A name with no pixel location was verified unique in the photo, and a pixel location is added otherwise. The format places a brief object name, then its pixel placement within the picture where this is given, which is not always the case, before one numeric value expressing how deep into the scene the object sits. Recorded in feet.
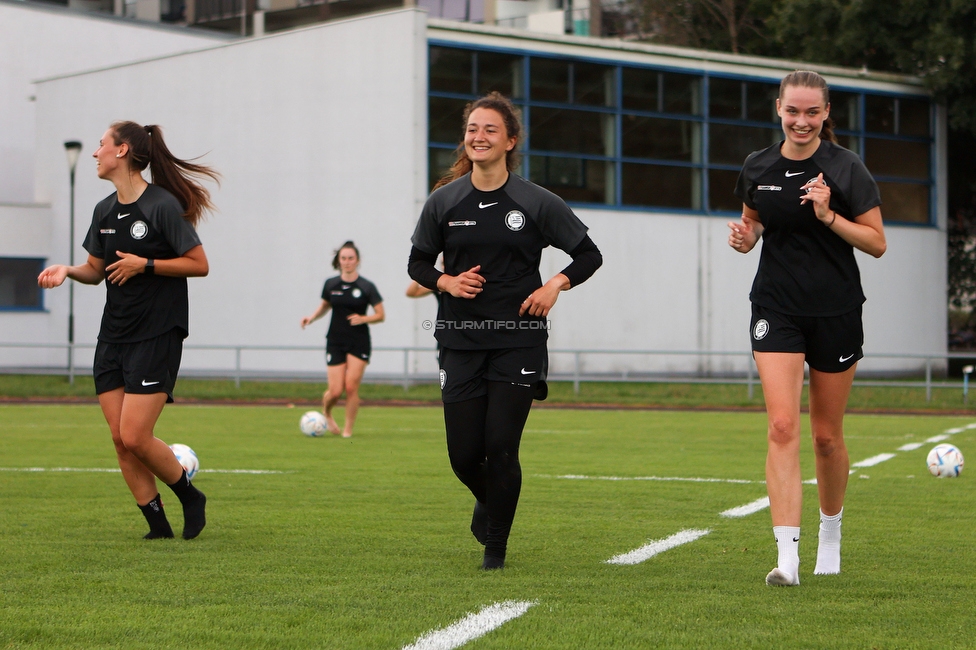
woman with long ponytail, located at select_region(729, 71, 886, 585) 18.78
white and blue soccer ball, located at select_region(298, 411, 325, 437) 49.75
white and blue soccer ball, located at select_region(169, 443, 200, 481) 31.76
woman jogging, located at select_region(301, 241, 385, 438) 49.42
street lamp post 84.94
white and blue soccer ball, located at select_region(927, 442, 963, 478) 35.55
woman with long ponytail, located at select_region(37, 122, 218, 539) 22.47
